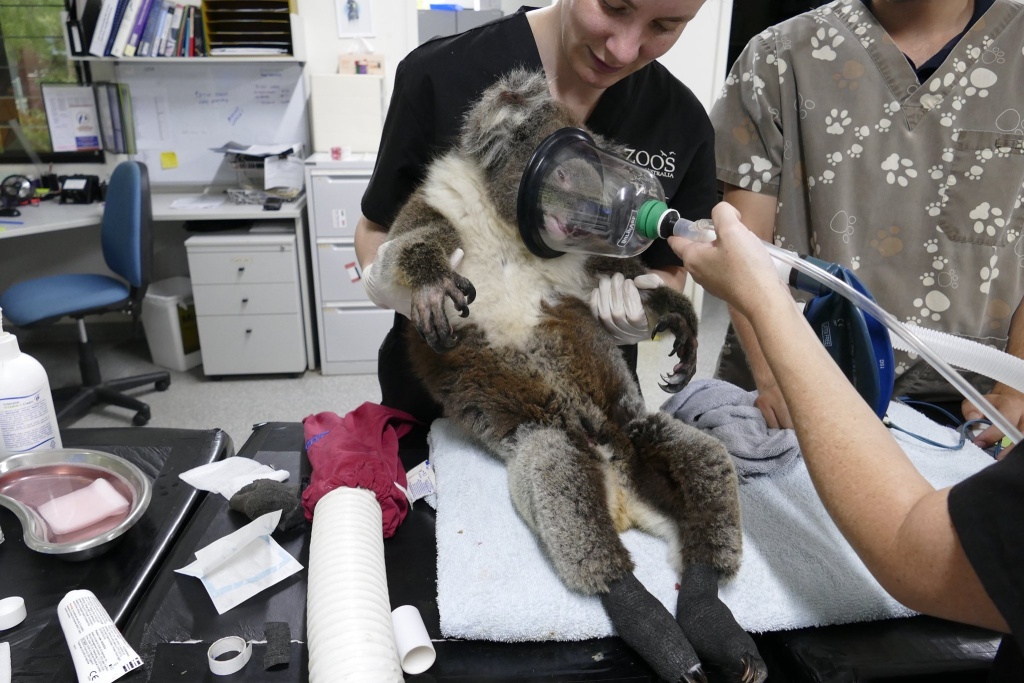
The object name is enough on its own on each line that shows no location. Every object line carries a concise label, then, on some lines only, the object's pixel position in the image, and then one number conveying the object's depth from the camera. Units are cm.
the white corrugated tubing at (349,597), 85
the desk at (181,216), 374
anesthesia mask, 118
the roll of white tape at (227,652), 91
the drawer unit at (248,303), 398
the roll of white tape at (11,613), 98
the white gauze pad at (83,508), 116
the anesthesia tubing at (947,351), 99
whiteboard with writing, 442
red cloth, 120
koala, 107
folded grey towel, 136
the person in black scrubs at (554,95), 144
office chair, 341
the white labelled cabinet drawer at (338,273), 411
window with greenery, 417
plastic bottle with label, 118
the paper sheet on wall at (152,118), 443
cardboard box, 442
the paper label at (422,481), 132
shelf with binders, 393
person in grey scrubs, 150
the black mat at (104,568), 96
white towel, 100
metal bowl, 110
